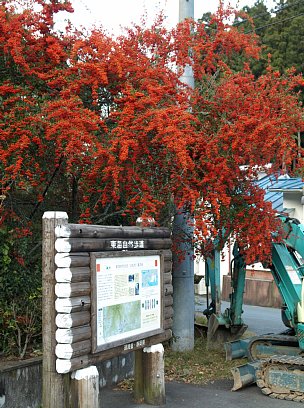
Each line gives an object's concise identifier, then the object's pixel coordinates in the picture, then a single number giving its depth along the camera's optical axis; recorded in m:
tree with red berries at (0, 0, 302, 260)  7.65
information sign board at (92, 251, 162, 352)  6.66
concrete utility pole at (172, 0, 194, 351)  11.16
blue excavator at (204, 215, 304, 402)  8.86
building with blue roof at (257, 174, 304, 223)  19.17
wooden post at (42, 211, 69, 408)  6.22
